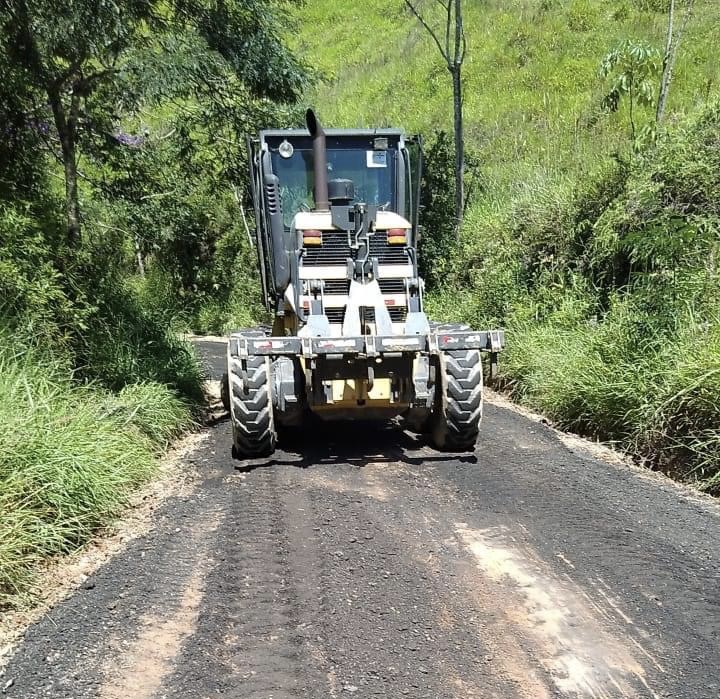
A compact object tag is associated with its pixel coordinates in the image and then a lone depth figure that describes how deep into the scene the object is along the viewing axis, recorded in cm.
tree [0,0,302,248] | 636
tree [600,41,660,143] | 1037
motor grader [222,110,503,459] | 591
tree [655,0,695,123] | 1108
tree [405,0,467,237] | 1274
